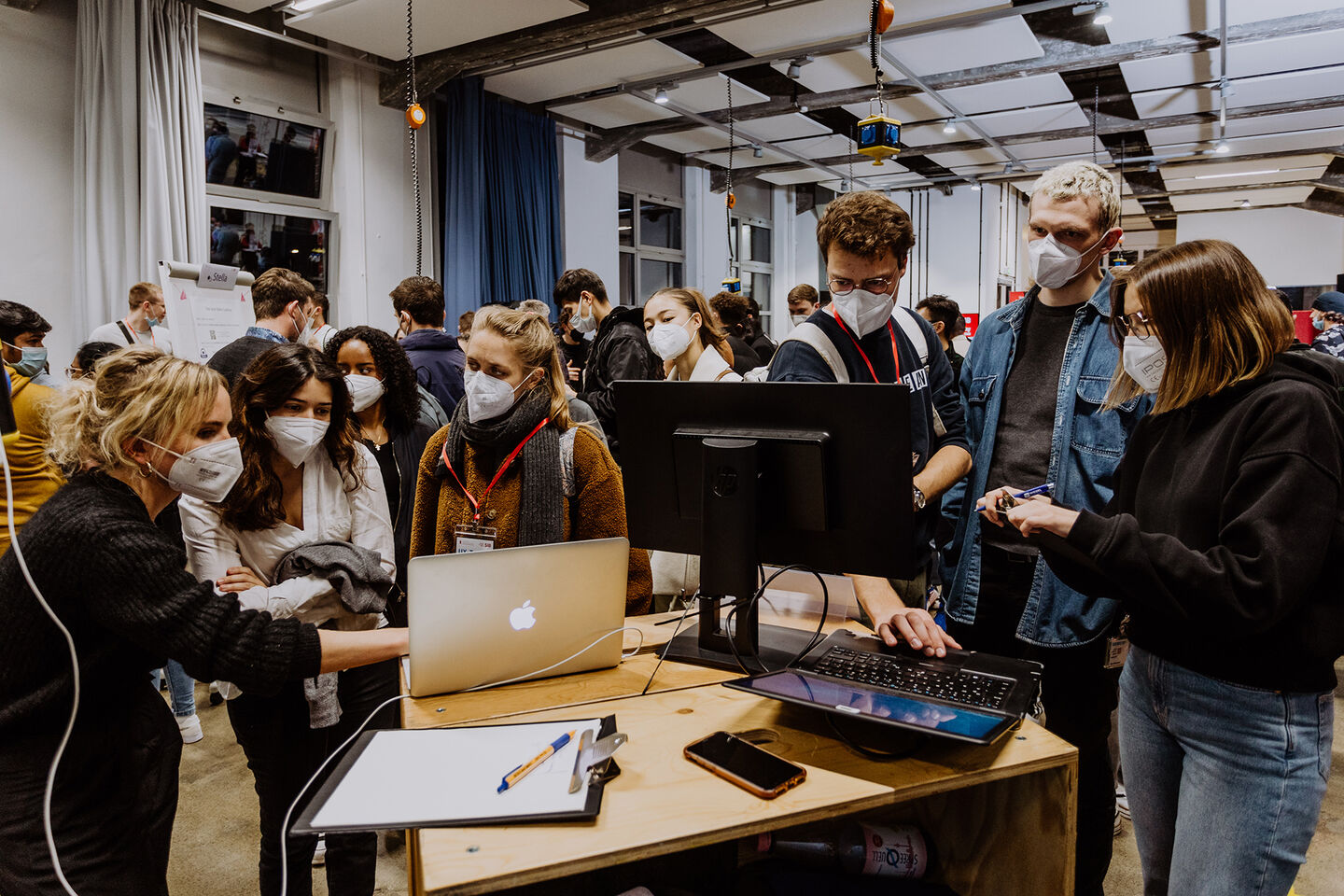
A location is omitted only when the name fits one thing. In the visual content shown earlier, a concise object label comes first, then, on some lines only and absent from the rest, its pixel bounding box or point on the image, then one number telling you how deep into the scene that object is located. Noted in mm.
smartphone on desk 1112
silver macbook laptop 1367
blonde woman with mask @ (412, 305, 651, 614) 1966
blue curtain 6172
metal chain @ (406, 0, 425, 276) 4114
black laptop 1148
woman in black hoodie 1167
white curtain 4461
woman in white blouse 1820
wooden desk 988
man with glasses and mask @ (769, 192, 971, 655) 1710
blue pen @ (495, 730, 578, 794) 1104
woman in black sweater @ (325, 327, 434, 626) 2561
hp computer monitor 1344
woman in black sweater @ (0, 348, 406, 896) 1326
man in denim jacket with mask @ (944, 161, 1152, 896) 1751
